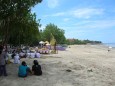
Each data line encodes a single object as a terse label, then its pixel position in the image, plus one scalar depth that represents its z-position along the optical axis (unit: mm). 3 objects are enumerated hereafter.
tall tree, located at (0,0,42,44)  6177
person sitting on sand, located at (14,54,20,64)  7456
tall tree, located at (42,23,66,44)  37708
